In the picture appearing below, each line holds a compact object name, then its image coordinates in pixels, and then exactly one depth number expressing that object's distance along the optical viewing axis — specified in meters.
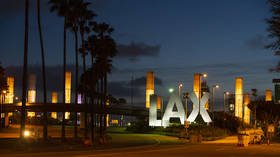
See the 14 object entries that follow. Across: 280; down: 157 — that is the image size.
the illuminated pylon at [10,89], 164.86
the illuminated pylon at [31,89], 166.01
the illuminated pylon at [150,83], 123.57
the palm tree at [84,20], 58.56
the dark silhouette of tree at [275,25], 22.72
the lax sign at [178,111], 95.12
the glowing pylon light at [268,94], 149.00
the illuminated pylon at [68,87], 153.25
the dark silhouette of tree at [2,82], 107.53
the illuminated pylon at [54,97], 184.94
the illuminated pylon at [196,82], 108.00
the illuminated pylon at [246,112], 139.07
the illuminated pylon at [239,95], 124.62
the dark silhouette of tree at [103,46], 65.56
